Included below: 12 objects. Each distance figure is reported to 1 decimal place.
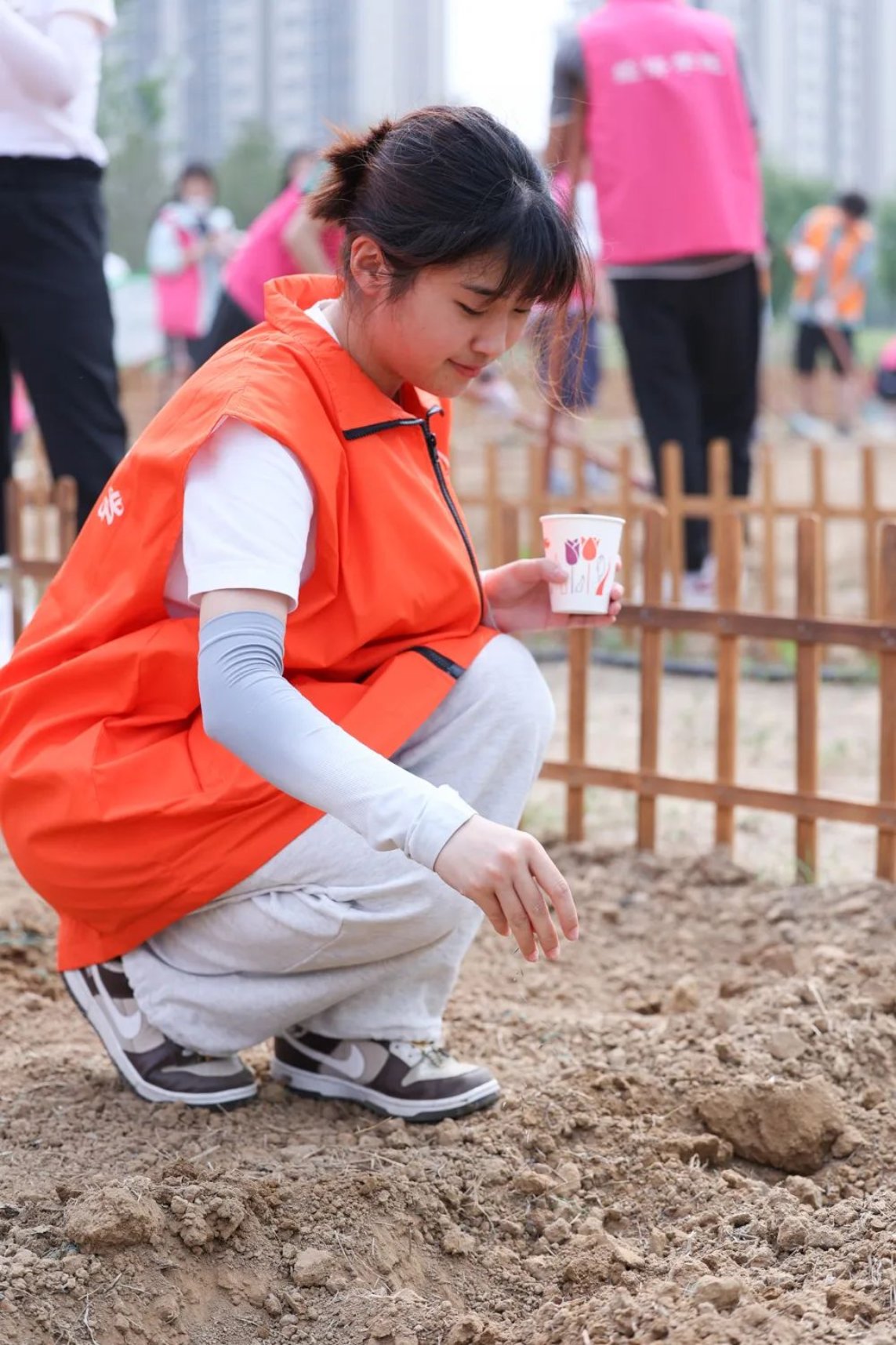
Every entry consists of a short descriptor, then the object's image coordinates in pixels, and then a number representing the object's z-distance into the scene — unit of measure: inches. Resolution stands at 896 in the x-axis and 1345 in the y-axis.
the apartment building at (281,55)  2674.7
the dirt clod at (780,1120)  77.1
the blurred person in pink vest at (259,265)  181.0
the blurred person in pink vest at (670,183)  174.2
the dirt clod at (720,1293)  60.6
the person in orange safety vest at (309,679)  65.3
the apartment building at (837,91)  2908.5
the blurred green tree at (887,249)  1903.3
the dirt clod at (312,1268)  66.2
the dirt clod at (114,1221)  65.5
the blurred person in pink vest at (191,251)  378.3
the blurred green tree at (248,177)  1699.1
